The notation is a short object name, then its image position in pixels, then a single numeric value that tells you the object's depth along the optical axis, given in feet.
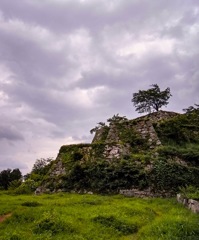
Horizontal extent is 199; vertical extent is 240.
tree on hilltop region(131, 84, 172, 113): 93.89
